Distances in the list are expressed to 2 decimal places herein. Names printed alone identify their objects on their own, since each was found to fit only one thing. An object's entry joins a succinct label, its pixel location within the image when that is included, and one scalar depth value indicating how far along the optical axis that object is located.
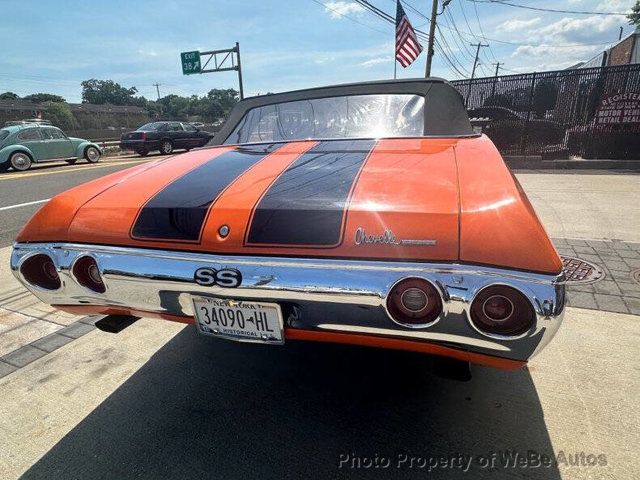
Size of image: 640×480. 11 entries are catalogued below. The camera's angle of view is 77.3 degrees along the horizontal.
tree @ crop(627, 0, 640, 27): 40.08
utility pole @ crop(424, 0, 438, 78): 17.59
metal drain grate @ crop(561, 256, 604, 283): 3.20
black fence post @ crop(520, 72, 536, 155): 10.00
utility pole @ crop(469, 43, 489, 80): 50.66
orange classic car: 1.20
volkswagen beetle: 12.28
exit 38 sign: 22.70
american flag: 13.04
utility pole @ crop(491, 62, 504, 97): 10.48
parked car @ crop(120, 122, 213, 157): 16.72
